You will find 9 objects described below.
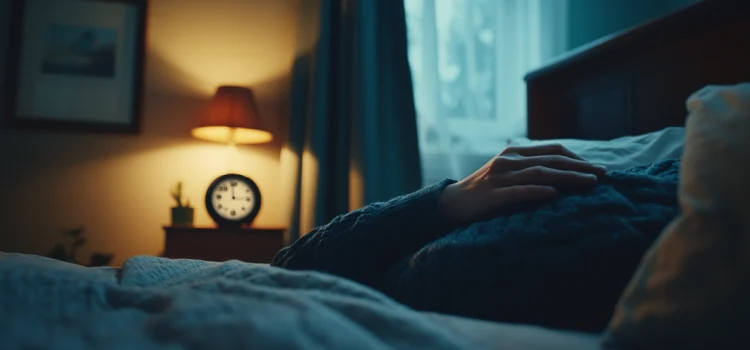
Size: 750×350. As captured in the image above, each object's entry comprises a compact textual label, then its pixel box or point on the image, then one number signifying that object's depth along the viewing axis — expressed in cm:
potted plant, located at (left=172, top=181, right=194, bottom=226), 222
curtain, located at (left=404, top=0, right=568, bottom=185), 253
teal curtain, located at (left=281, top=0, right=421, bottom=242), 232
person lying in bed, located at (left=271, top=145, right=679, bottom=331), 49
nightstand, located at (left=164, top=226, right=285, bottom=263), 208
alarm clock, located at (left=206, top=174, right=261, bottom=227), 227
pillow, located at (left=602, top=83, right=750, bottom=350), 35
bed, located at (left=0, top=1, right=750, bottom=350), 36
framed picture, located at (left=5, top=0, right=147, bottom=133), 243
